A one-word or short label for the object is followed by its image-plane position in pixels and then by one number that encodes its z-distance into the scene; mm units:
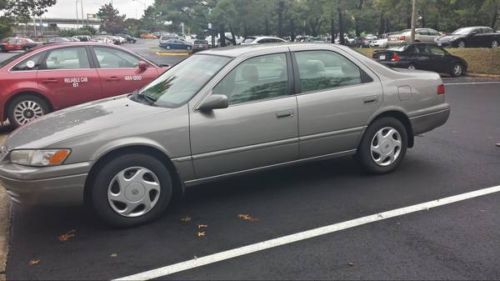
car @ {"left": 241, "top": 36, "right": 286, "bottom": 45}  25444
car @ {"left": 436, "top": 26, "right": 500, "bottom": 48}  31891
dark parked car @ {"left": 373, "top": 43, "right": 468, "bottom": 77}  18969
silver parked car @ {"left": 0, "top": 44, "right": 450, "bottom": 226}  4199
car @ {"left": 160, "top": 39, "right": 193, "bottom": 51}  51281
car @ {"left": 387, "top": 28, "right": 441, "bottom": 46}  35812
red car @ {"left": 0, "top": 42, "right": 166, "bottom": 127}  8344
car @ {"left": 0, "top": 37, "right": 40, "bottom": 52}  46531
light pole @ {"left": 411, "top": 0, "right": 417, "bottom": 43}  24562
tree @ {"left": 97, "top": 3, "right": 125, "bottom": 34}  116312
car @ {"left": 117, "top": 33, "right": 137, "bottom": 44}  83750
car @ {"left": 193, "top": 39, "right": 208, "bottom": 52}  43500
